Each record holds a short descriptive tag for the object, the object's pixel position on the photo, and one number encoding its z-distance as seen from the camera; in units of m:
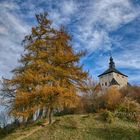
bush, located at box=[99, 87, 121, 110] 15.47
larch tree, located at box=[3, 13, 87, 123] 10.84
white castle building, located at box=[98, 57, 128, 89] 30.89
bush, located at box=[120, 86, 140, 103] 17.49
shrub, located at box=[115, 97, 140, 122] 11.29
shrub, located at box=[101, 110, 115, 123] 10.79
